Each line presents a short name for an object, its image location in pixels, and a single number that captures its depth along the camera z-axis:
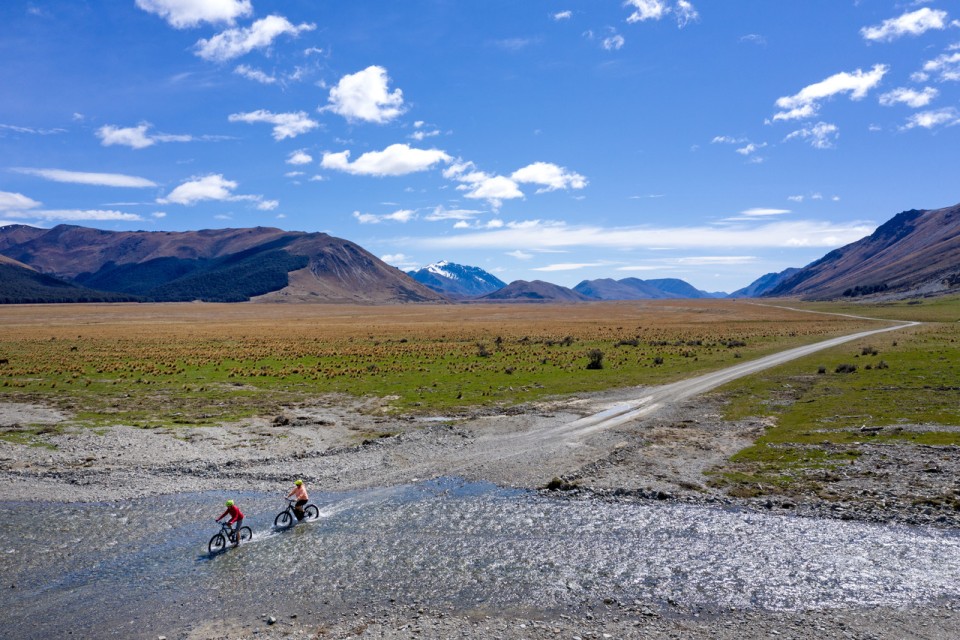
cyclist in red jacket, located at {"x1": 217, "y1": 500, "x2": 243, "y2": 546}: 18.58
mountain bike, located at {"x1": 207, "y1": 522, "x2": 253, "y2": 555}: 18.20
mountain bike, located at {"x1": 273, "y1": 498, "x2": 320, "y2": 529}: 20.31
